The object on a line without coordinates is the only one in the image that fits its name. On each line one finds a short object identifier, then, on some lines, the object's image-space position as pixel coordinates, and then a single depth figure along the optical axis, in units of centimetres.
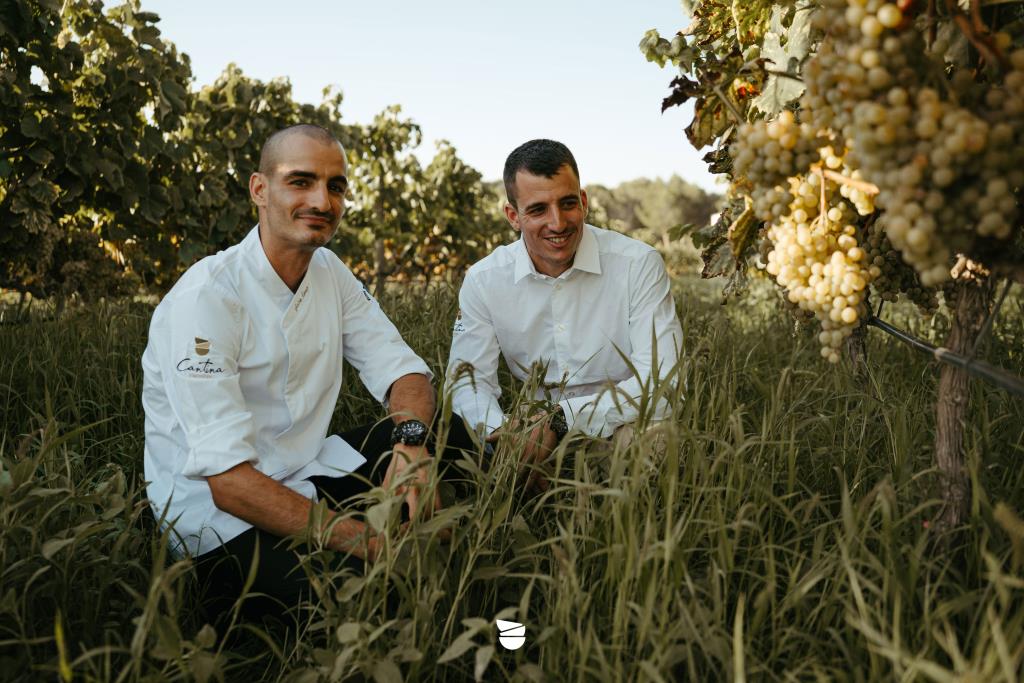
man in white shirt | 305
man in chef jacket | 216
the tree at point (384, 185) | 1107
